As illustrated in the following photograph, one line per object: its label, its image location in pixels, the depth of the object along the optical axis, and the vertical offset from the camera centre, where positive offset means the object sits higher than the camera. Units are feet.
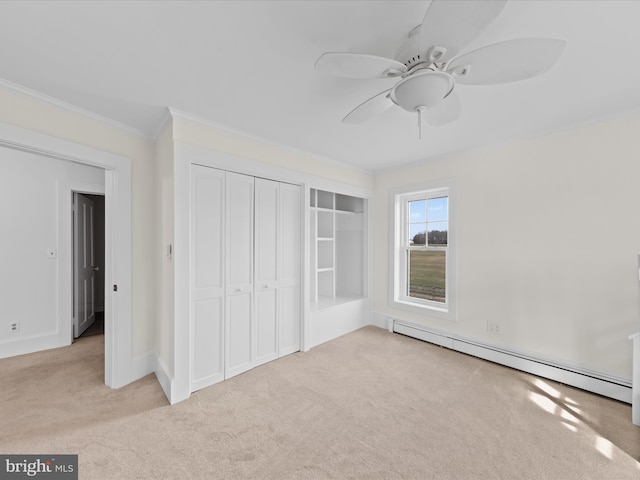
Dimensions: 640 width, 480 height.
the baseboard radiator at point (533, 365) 7.36 -4.12
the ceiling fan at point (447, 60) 3.23 +2.68
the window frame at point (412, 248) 10.85 -0.45
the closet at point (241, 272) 7.88 -1.13
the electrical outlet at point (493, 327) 9.59 -3.22
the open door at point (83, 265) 11.76 -1.31
